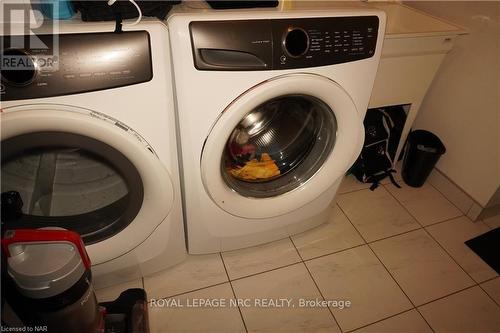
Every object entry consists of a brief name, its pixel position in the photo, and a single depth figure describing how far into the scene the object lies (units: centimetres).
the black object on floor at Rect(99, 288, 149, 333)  83
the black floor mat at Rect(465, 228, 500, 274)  123
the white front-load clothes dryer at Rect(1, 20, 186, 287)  58
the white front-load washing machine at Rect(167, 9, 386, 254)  69
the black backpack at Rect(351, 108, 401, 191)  142
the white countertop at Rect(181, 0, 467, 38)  81
